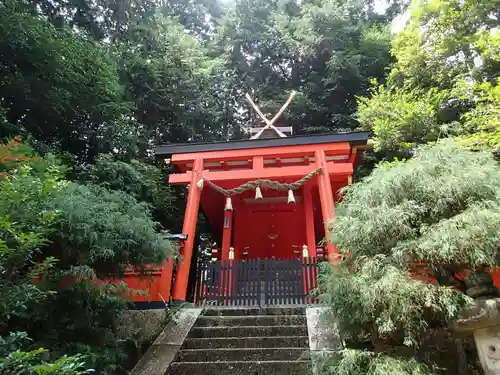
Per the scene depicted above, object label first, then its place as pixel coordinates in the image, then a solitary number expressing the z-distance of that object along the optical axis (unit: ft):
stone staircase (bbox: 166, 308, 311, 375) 14.78
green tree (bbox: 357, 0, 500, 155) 30.17
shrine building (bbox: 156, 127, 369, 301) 25.32
